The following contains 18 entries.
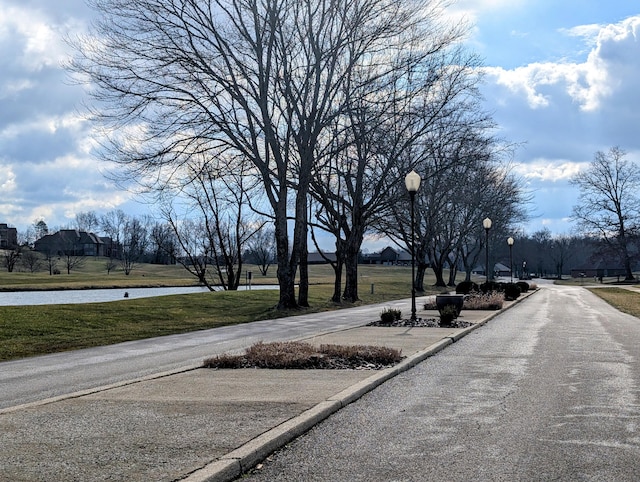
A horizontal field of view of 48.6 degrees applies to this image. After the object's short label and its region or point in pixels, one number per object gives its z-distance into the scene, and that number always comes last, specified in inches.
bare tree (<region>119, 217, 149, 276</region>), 5277.6
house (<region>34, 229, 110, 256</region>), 5561.0
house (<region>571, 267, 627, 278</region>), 5107.3
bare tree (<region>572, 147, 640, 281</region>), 3230.8
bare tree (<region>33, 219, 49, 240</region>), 6156.5
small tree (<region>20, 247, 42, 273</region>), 4111.0
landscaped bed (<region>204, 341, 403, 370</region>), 435.8
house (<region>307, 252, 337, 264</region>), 6430.6
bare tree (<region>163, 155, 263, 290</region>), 1152.9
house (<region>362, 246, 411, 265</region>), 6442.4
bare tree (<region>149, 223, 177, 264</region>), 3828.7
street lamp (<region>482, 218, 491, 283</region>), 1422.2
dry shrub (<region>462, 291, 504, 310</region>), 1108.5
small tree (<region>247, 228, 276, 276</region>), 4471.0
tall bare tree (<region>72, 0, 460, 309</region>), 1037.8
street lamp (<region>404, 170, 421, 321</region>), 836.0
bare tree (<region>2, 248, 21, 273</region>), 3896.9
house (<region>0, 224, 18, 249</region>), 5671.3
